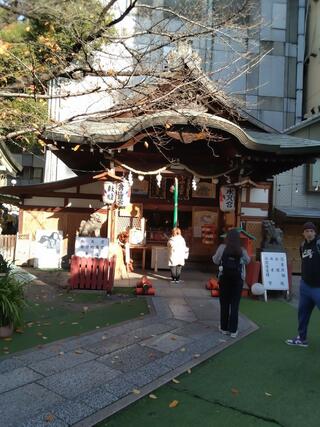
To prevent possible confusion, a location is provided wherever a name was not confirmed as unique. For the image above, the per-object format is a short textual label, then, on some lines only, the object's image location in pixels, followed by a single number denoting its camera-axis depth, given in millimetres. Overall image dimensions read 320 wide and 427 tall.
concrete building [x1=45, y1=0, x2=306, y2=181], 25438
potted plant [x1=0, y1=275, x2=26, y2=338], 5637
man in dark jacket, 5426
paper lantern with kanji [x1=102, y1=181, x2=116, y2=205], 10359
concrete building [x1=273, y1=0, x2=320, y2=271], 16047
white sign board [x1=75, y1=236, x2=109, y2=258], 9641
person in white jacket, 10289
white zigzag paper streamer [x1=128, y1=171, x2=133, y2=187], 10398
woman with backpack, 5957
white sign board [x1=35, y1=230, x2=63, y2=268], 13383
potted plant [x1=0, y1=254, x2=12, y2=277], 8566
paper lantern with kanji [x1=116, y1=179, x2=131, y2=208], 10414
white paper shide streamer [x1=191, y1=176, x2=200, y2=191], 10848
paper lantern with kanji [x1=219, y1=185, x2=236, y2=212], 11312
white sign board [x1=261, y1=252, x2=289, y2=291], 9195
